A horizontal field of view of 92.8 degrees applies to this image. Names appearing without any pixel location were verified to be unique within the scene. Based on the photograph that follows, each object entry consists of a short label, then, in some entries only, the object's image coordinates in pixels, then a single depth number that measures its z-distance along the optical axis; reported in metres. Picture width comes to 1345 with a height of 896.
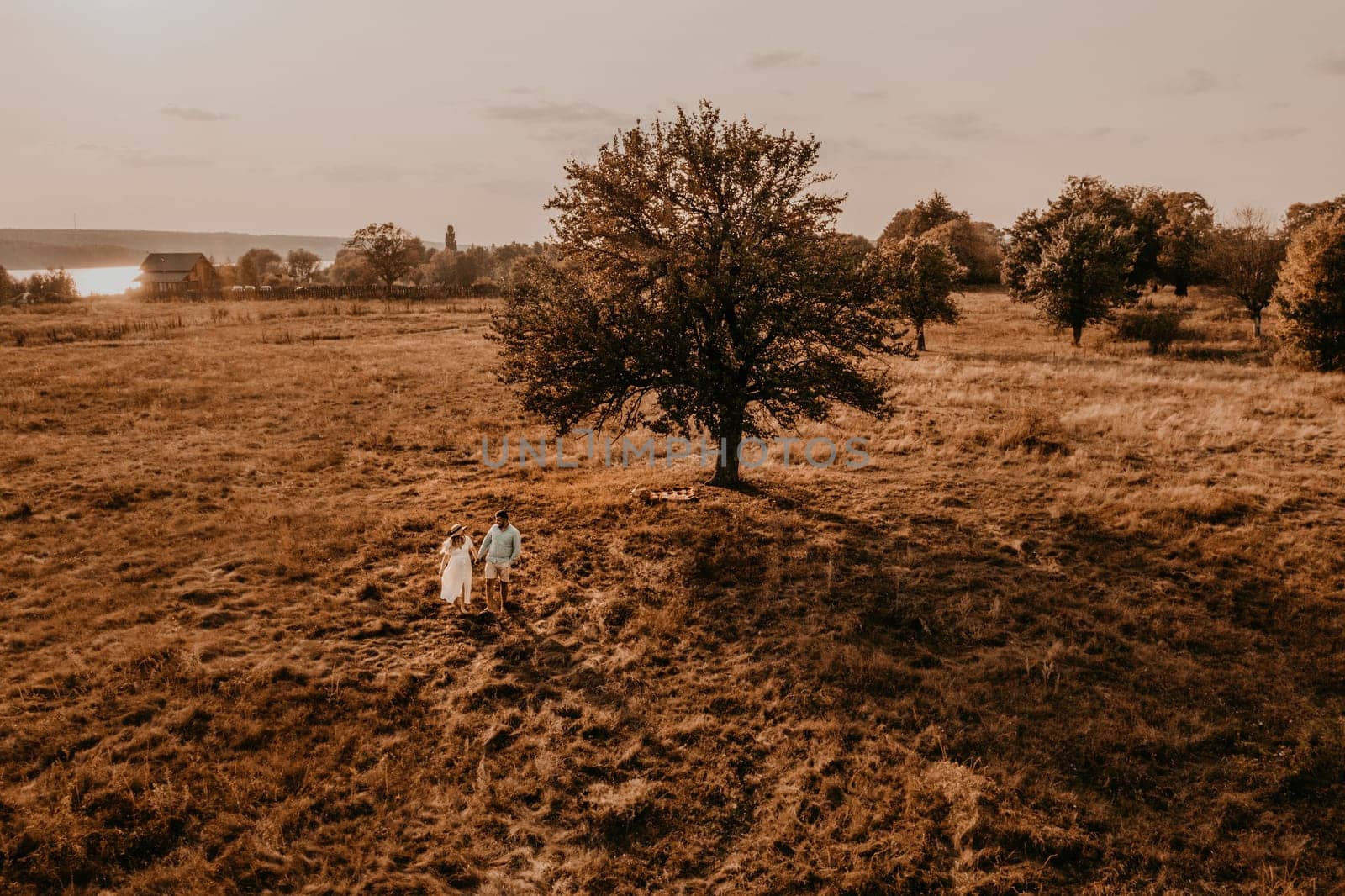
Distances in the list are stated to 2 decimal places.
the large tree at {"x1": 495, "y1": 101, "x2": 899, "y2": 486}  15.45
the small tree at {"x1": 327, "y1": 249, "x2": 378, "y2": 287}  101.81
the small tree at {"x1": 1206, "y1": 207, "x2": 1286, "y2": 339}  40.19
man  12.78
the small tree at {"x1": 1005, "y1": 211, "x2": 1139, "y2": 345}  39.38
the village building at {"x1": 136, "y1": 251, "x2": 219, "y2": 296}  95.12
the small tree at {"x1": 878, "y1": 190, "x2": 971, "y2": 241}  79.50
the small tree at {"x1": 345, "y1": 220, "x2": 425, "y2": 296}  71.31
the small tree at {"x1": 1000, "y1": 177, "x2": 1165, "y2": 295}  47.56
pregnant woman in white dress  12.55
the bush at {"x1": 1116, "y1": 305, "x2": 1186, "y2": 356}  38.78
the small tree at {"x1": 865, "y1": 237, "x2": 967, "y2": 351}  40.38
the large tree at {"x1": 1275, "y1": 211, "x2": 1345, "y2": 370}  30.02
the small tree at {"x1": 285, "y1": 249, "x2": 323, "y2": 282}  148.12
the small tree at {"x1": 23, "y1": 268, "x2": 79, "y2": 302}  70.62
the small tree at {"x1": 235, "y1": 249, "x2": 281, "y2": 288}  105.19
